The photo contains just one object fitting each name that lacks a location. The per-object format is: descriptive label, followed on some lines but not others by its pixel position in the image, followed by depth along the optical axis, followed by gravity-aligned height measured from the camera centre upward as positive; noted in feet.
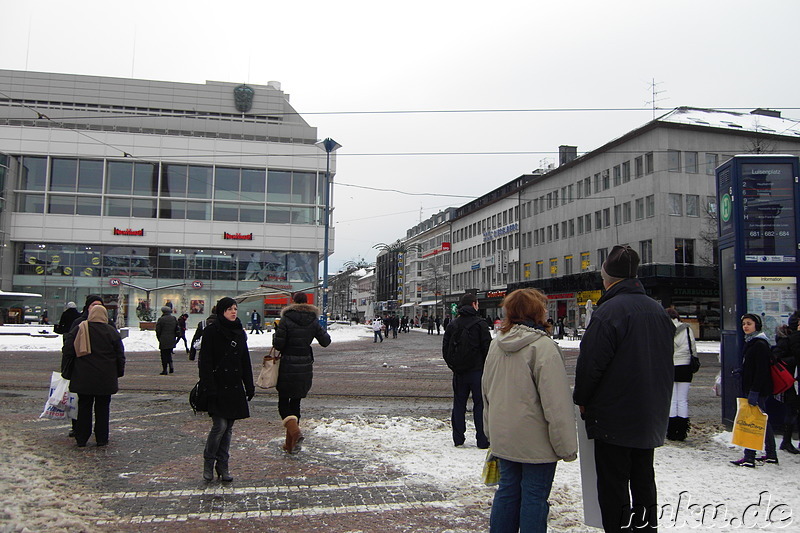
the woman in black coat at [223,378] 19.01 -2.18
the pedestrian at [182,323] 79.77 -1.94
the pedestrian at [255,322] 132.87 -2.89
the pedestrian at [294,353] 22.77 -1.63
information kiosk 26.11 +2.85
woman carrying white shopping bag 23.26 -2.35
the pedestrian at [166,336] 52.37 -2.40
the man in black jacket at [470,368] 23.79 -2.19
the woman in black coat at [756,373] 20.99 -2.02
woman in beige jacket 11.44 -2.09
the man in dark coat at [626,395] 11.73 -1.58
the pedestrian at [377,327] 120.89 -3.33
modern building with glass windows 161.99 +25.08
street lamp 116.98 +10.09
